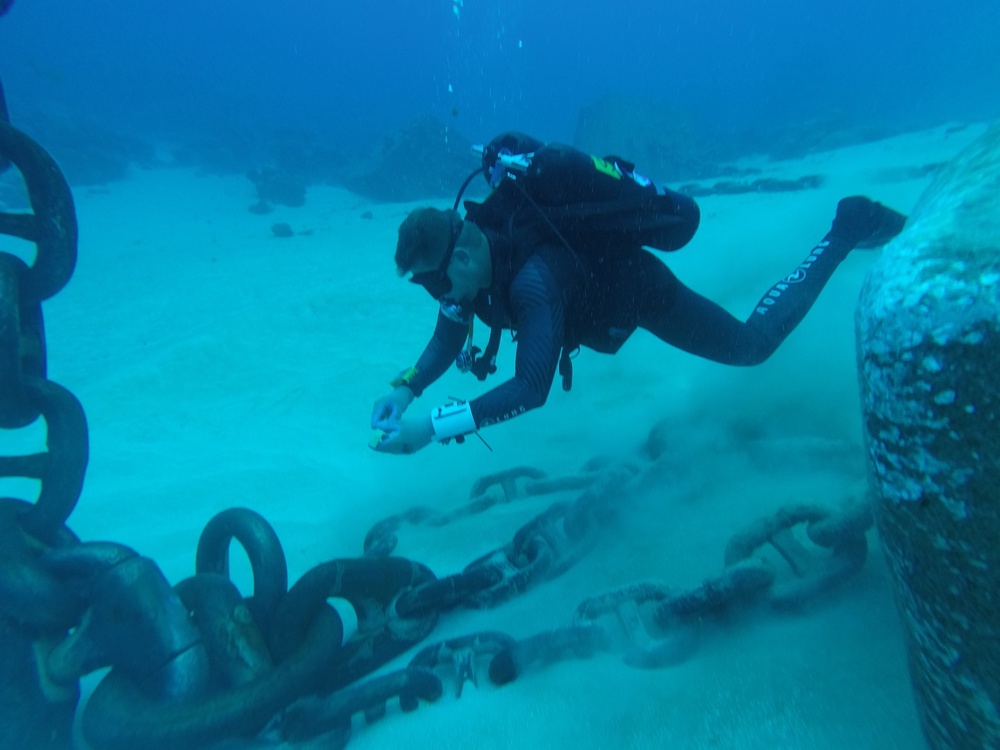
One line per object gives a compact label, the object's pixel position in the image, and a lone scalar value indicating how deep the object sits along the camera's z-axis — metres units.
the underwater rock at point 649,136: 19.20
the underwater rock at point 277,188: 21.62
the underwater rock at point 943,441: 0.96
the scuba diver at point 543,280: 2.59
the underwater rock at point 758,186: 11.70
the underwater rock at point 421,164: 20.67
